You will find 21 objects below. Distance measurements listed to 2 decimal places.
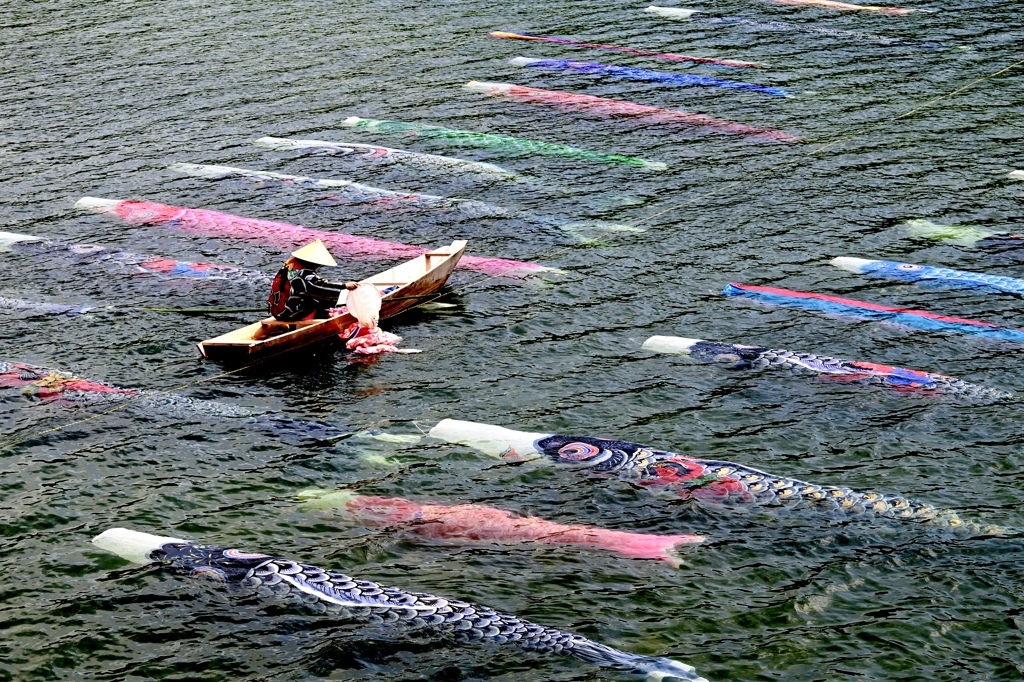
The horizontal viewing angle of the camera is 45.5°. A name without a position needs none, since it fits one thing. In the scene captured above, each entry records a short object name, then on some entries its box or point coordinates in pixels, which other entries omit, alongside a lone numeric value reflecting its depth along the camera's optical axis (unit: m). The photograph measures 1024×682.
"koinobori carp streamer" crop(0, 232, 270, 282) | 27.92
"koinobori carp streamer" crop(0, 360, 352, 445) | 21.12
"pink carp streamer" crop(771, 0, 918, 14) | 47.62
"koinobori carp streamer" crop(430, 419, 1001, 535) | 18.17
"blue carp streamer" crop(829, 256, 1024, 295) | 26.09
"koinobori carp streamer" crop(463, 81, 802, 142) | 36.06
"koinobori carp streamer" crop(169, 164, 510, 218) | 31.67
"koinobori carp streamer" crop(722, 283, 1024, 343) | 24.12
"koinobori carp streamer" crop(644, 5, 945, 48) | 43.56
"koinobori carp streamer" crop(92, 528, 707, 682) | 15.34
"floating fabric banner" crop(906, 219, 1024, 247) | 28.36
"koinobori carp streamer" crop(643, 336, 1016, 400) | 21.72
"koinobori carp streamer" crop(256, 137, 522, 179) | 34.22
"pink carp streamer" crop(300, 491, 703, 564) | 17.53
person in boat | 23.92
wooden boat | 23.11
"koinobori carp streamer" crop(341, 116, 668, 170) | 34.59
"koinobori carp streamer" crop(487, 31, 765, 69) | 42.51
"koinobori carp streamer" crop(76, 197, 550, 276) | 28.05
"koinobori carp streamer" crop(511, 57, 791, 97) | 40.03
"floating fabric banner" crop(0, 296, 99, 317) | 26.06
